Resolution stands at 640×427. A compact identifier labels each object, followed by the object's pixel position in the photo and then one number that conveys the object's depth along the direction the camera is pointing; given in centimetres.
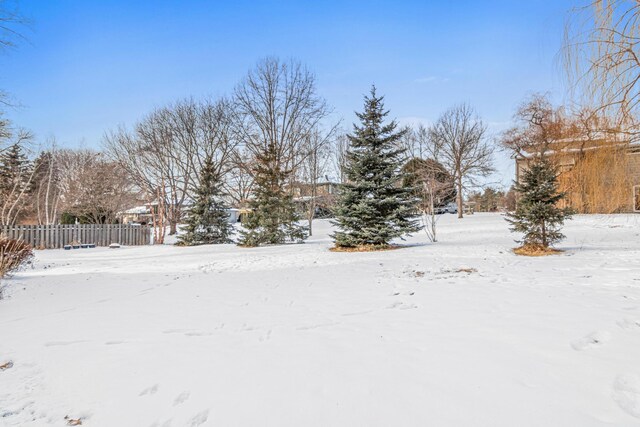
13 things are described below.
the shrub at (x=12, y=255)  755
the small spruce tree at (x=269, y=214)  1521
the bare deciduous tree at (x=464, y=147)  2839
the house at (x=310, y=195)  2202
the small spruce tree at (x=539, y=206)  924
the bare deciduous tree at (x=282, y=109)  2228
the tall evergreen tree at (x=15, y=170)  2356
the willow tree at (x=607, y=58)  441
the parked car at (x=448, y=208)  3495
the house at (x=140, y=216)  4162
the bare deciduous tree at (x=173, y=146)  2420
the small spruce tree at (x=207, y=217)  1786
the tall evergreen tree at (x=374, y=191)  1176
